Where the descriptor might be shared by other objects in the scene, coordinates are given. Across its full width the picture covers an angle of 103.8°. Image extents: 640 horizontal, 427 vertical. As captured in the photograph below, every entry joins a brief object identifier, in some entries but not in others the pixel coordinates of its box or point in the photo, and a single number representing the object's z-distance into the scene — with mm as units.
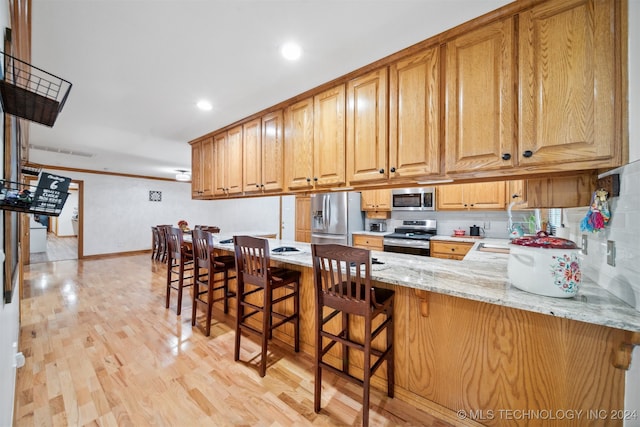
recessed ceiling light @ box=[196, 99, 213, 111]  2529
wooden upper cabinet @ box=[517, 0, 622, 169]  1165
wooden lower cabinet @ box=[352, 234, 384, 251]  4012
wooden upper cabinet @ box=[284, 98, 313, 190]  2283
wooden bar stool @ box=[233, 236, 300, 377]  1857
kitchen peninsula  1098
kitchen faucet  2942
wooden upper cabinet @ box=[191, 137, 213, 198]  3430
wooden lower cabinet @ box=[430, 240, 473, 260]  3309
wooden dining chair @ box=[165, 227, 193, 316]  2892
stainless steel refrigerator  4348
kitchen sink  2436
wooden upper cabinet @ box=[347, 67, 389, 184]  1854
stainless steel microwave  3812
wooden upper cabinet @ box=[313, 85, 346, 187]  2076
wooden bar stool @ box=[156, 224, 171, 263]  5689
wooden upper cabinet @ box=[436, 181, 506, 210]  3318
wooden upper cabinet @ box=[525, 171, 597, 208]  1368
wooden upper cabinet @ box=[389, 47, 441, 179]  1628
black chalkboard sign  765
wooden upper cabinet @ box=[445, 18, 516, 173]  1397
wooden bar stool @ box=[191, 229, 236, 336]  2422
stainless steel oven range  3605
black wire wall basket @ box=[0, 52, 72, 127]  828
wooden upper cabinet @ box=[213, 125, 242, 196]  2990
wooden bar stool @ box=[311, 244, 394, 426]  1345
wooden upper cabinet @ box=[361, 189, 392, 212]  4246
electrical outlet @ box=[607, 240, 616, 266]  1134
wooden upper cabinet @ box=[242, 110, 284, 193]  2539
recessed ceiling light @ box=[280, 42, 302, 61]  1691
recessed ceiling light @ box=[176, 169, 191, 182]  5758
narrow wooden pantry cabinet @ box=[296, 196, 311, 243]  5132
